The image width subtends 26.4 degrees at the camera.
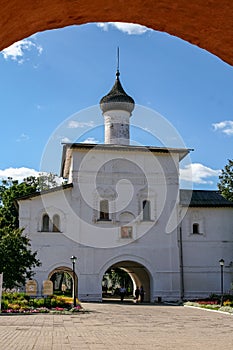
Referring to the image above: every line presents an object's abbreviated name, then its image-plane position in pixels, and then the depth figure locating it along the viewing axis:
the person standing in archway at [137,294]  31.21
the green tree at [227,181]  40.90
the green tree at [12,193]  36.72
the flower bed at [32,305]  19.87
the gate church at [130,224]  28.09
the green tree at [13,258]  20.89
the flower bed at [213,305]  21.80
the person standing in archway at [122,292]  32.19
